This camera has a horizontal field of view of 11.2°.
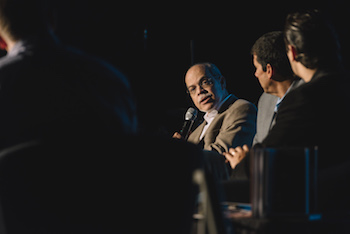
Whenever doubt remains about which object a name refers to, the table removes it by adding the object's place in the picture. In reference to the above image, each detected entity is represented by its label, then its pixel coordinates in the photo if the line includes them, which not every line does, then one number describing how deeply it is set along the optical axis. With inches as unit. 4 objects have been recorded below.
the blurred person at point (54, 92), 186.2
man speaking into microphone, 296.4
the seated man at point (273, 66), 283.7
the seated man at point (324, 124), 239.3
